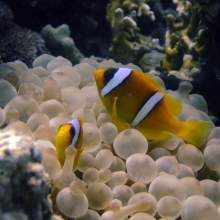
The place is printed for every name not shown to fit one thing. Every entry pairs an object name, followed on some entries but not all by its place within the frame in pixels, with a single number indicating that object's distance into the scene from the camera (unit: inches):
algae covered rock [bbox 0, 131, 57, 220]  7.6
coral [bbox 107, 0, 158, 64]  27.5
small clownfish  10.6
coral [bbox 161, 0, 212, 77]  20.7
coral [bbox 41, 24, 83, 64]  24.7
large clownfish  12.3
